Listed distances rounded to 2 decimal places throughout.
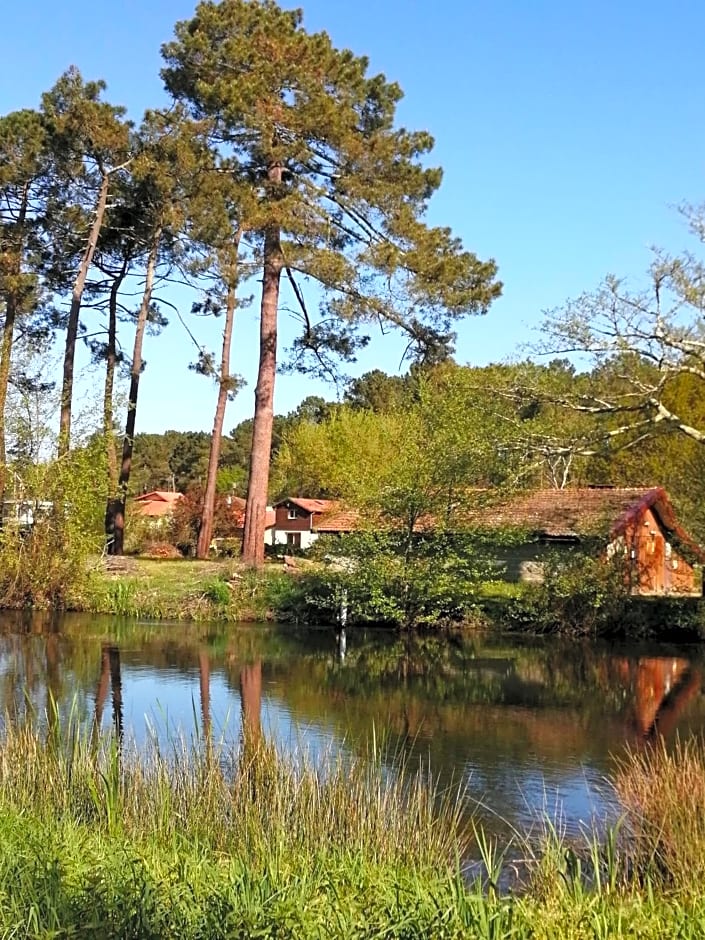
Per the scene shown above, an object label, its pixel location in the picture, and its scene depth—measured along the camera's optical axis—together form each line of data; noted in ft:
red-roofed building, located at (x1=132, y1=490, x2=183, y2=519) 191.31
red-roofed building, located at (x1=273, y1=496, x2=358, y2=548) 186.29
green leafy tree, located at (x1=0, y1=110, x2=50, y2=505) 89.45
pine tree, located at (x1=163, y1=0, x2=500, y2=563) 76.33
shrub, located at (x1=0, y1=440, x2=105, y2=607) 80.43
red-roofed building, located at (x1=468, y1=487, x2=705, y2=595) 80.38
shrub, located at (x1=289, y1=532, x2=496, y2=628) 78.18
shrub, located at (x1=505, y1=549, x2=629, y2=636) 76.18
